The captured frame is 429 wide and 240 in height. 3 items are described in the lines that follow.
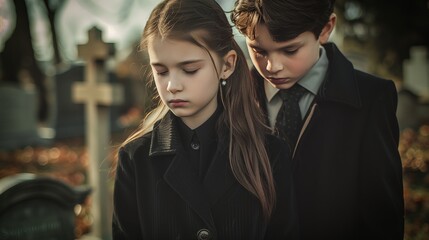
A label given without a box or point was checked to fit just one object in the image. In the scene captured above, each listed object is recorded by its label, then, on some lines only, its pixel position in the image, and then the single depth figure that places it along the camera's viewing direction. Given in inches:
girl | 61.2
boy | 66.6
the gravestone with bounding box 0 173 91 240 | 146.0
